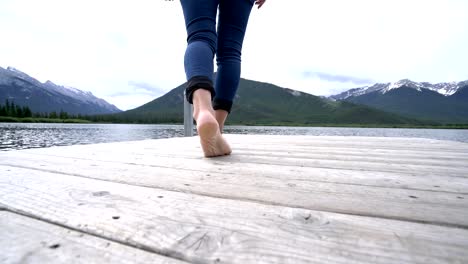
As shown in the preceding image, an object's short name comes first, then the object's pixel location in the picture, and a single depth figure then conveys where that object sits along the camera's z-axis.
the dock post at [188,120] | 4.78
